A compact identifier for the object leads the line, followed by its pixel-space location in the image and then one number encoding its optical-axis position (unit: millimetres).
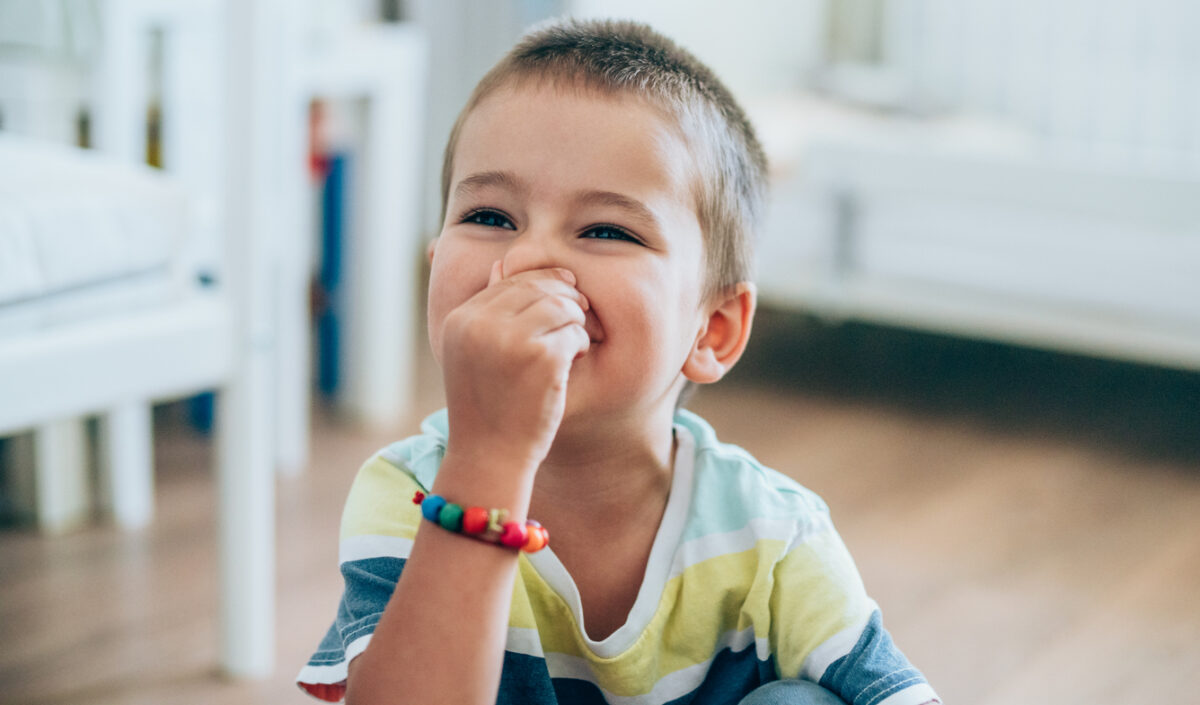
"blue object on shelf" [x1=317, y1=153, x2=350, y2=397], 1853
